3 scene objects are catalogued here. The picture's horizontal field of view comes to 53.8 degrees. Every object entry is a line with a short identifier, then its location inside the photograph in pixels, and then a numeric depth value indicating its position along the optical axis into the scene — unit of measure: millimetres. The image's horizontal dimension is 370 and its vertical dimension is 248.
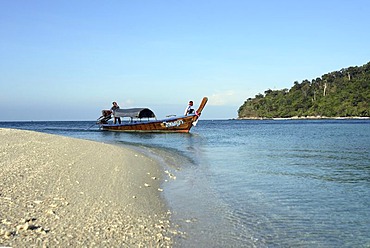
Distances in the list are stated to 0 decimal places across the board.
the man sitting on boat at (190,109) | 42344
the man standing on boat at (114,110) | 50641
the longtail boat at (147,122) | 42125
